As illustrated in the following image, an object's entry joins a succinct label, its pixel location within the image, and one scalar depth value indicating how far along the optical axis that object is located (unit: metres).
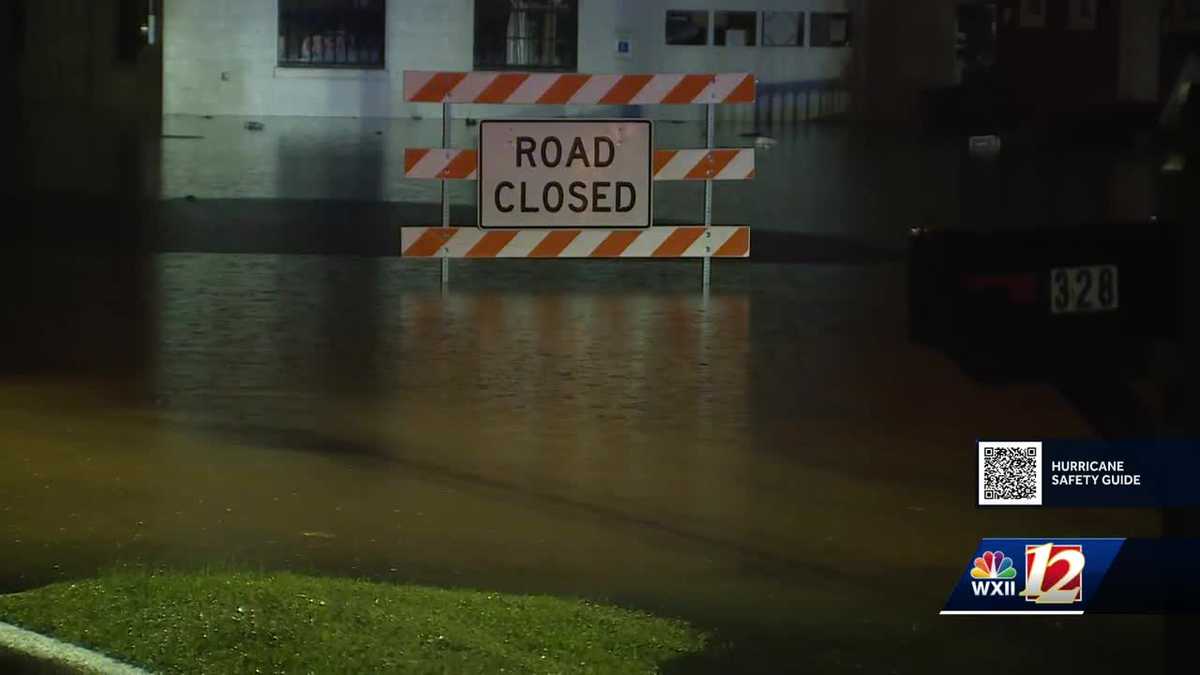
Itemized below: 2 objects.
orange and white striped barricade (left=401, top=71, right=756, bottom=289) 25.44
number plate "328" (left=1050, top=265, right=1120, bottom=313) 7.08
